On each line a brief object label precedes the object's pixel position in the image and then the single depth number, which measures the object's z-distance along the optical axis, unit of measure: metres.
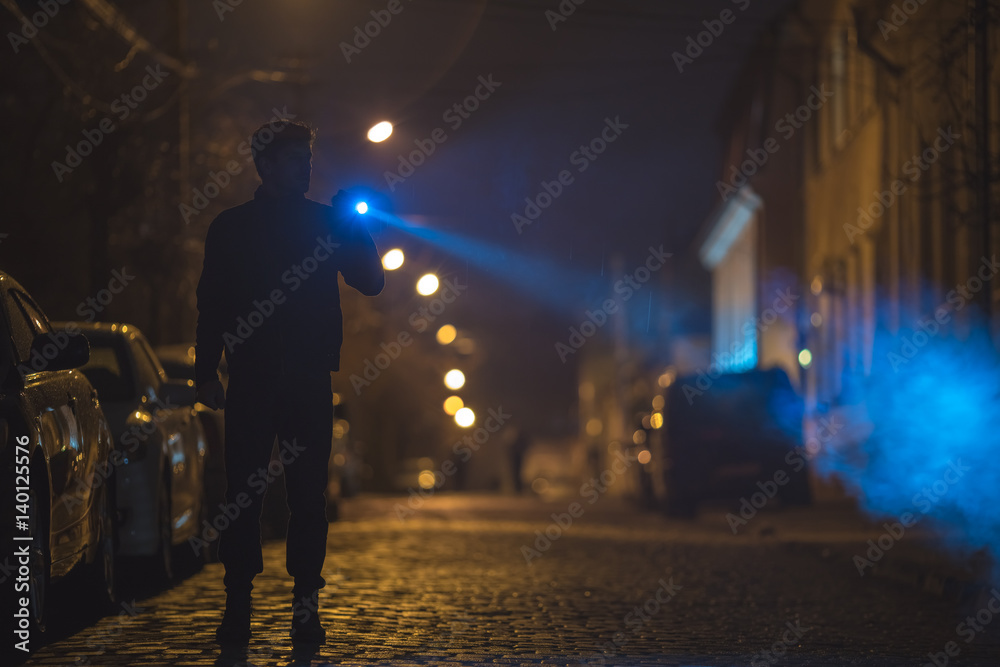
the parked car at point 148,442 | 16.02
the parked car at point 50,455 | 10.24
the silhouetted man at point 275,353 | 11.09
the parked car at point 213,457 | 20.55
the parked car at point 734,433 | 35.99
